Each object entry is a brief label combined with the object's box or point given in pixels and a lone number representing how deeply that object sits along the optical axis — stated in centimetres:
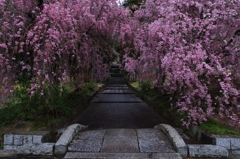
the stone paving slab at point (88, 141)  418
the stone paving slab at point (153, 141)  414
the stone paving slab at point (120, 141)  413
